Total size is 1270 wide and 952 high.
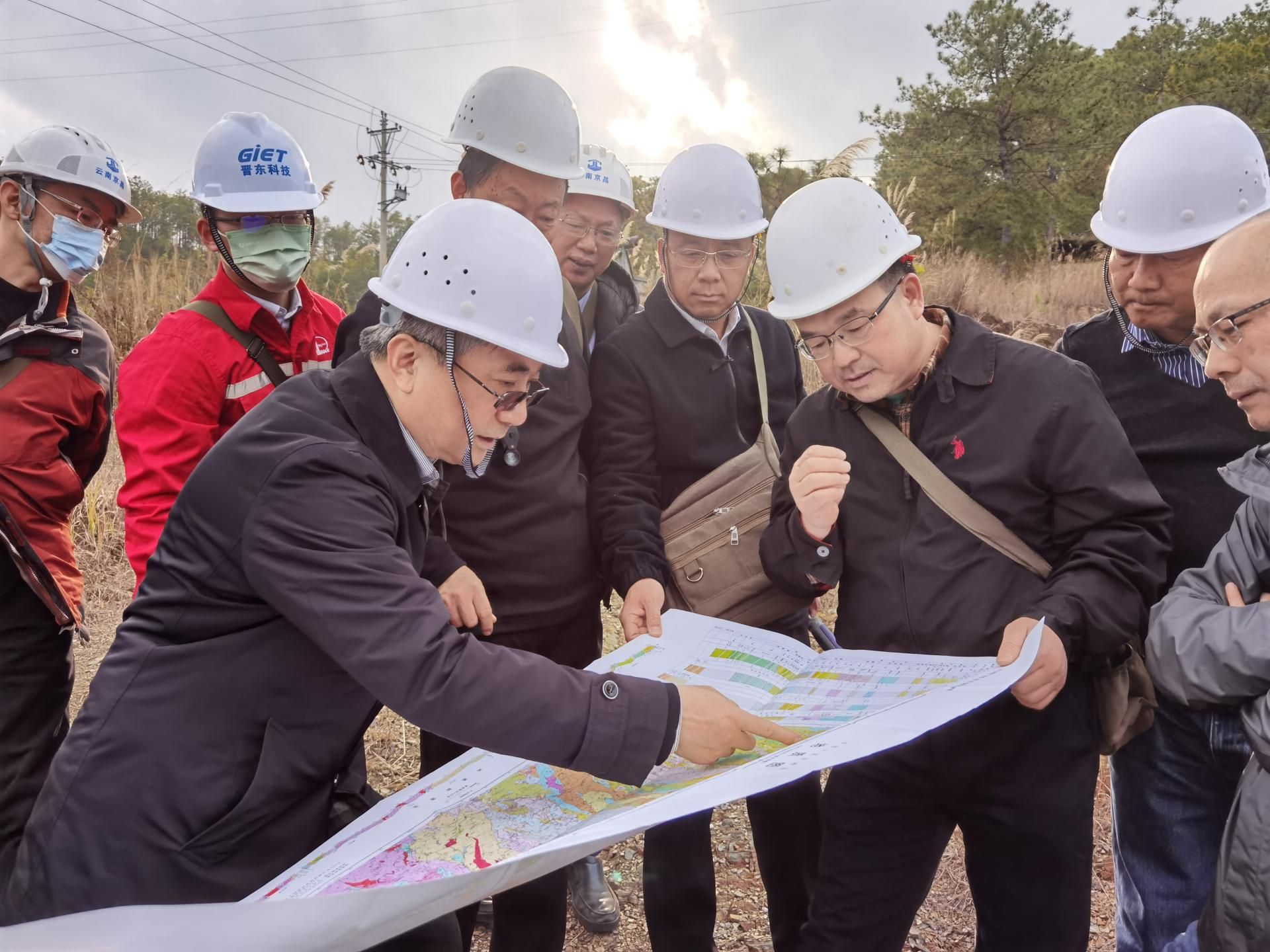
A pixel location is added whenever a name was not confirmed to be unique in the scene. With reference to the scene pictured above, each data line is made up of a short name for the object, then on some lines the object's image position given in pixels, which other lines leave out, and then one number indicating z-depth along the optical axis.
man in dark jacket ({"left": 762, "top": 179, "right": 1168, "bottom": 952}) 1.91
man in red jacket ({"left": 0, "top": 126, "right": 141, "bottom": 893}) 2.86
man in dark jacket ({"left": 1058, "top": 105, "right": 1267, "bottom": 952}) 2.18
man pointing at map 1.49
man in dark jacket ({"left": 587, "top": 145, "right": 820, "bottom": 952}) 2.64
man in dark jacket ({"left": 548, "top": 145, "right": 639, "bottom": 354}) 3.31
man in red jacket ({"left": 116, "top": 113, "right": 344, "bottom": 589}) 2.54
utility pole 40.09
